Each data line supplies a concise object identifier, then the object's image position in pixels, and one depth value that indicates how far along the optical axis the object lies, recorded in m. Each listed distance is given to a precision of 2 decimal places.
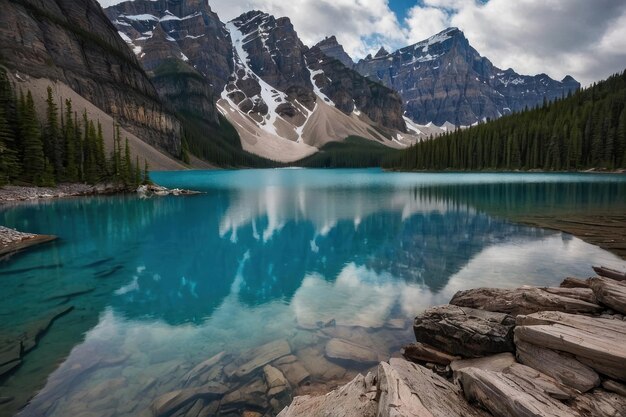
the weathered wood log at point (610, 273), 8.79
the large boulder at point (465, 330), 7.45
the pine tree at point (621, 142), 89.44
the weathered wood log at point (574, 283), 9.14
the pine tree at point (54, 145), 57.75
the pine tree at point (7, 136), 46.12
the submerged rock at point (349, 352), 8.95
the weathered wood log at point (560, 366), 5.02
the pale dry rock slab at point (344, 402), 4.87
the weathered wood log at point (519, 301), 7.59
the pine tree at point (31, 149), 52.44
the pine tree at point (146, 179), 65.50
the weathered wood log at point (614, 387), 4.73
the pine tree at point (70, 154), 59.34
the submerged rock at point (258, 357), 8.45
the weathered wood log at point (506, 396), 4.32
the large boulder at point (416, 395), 4.39
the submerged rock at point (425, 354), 8.13
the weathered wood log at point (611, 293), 6.97
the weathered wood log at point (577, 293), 7.73
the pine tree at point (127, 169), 62.91
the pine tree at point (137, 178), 63.88
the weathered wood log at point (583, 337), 5.02
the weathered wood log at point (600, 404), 4.46
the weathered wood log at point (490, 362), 6.44
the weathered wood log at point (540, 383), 4.89
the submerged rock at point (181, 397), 7.11
